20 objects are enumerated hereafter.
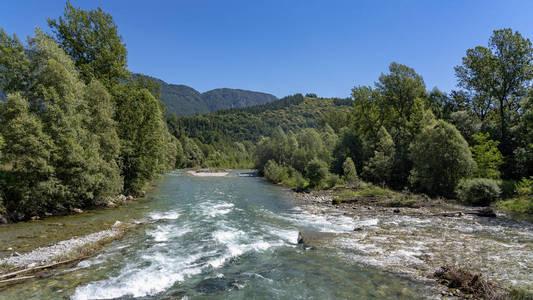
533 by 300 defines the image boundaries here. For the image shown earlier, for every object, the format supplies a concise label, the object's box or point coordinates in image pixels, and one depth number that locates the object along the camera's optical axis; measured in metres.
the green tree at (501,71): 36.69
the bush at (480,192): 26.25
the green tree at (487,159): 31.75
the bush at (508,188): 28.15
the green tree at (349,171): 44.28
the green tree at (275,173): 62.75
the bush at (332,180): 44.72
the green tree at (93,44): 30.43
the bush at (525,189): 26.02
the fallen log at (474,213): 21.62
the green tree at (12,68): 21.56
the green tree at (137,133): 30.97
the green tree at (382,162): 41.94
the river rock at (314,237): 15.60
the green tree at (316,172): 46.00
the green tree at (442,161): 31.12
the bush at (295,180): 49.11
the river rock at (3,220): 17.61
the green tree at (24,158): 17.81
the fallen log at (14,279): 9.58
